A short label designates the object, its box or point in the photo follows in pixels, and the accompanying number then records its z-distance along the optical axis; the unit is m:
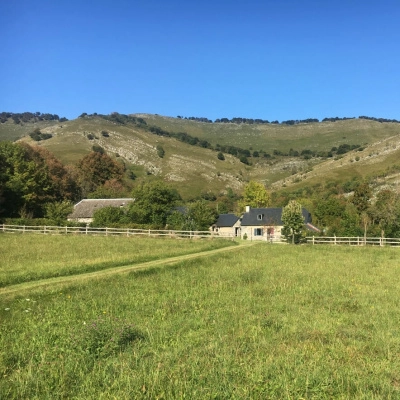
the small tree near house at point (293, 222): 41.50
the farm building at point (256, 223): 57.09
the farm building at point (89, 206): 64.11
